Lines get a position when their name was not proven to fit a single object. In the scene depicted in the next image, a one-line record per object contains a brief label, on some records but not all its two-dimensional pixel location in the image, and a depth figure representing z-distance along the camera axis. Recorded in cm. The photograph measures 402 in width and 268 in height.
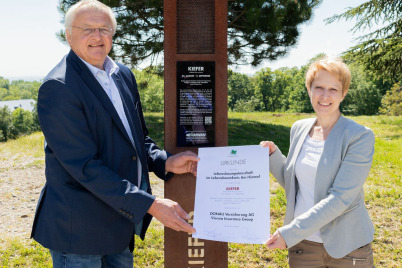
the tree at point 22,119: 4129
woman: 199
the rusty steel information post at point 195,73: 265
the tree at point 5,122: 2952
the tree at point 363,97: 4584
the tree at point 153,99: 5030
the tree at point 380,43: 1456
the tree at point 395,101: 2924
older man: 185
